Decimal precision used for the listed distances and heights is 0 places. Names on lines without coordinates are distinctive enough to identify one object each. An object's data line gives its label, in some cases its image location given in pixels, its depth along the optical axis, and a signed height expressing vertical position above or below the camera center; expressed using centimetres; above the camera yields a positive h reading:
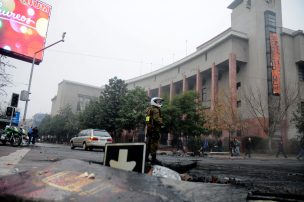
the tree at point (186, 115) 2820 +341
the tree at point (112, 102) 3566 +553
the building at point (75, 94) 7475 +1366
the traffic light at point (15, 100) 1714 +242
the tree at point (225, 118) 2994 +357
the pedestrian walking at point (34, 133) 2205 +46
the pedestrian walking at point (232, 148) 2380 +18
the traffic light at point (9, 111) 1672 +165
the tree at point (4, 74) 1738 +416
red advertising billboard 2153 +924
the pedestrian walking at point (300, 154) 1923 +0
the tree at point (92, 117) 3671 +371
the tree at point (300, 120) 2878 +369
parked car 1781 +23
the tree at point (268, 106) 2925 +530
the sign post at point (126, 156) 255 -13
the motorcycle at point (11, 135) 1634 +14
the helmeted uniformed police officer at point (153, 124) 635 +52
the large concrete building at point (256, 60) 3244 +1195
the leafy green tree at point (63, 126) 5494 +316
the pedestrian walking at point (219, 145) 3089 +49
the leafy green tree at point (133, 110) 3222 +421
